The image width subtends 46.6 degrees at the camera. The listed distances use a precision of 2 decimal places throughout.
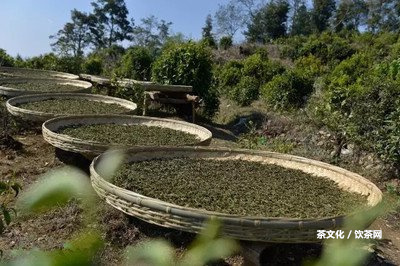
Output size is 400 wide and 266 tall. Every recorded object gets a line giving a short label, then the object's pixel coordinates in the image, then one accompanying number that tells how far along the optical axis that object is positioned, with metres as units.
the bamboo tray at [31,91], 6.59
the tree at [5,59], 11.73
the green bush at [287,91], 8.40
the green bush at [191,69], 7.62
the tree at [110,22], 29.12
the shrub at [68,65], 11.62
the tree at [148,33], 28.89
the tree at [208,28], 29.69
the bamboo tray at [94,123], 3.72
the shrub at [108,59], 12.99
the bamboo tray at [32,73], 9.37
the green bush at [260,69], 11.04
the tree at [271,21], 27.03
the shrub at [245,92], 9.00
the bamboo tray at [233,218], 2.22
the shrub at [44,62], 11.61
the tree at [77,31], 28.47
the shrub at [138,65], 9.56
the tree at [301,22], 30.20
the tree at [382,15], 25.52
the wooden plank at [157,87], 7.03
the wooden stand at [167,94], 7.04
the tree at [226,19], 31.59
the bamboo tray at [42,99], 5.02
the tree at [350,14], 28.23
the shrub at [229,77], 10.67
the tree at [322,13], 28.88
